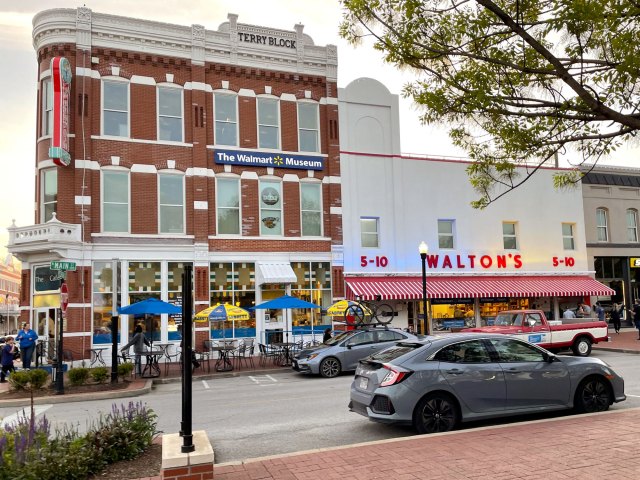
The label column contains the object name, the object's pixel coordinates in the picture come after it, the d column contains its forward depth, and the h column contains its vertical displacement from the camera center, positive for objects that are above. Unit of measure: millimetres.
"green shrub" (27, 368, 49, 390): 14820 -1779
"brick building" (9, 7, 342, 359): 22016 +5273
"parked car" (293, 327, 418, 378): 16922 -1508
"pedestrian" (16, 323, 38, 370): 19266 -1147
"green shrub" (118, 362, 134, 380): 16688 -1835
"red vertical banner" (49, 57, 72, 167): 20938 +7112
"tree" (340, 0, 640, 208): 6648 +3070
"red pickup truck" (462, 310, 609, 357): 18875 -1230
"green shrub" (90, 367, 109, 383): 16073 -1864
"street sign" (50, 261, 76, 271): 16562 +1240
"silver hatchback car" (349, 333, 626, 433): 8445 -1337
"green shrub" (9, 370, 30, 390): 15180 -1835
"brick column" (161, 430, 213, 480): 5570 -1556
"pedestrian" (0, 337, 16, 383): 18547 -1606
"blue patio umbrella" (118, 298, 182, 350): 18412 -84
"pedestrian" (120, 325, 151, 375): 18406 -1271
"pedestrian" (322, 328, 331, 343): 21219 -1284
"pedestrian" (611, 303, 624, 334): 29859 -1349
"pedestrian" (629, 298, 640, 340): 26586 -1080
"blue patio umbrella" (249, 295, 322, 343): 20250 -84
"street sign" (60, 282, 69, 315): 15242 +293
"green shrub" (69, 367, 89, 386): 15734 -1856
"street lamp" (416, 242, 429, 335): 19922 +1520
